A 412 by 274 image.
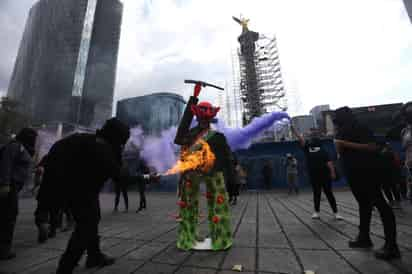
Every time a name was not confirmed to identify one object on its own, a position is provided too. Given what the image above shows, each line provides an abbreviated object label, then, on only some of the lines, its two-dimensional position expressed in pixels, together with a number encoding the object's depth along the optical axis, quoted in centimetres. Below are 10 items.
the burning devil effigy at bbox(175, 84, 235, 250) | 289
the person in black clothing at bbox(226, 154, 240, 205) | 855
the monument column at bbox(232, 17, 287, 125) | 4356
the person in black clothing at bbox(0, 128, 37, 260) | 302
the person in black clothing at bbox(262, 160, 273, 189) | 1603
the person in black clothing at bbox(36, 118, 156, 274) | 190
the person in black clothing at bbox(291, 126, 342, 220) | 462
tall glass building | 5831
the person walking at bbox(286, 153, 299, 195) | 1218
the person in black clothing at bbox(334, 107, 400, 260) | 240
